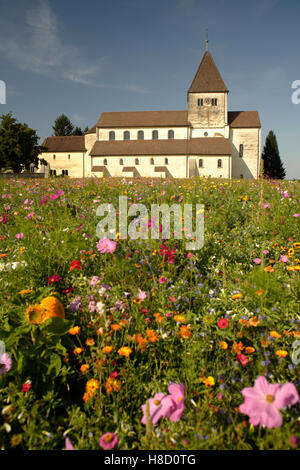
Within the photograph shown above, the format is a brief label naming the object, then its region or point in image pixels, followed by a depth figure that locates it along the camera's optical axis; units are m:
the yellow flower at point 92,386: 1.47
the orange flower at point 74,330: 1.64
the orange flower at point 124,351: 1.52
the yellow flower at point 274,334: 1.56
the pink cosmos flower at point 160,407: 1.20
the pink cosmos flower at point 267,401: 0.99
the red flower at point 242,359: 1.55
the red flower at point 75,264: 2.20
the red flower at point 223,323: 1.71
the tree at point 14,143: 37.12
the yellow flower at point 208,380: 1.42
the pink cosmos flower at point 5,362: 1.44
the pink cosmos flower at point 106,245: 2.55
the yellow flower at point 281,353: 1.45
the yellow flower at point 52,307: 1.64
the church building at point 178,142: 40.78
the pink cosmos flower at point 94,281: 2.25
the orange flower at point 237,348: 1.66
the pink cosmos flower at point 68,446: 1.10
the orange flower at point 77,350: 1.58
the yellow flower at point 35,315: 1.52
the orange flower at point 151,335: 1.69
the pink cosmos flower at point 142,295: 2.09
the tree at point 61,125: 67.94
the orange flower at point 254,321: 1.69
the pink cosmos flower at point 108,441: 1.09
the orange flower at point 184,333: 1.73
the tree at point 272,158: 52.81
